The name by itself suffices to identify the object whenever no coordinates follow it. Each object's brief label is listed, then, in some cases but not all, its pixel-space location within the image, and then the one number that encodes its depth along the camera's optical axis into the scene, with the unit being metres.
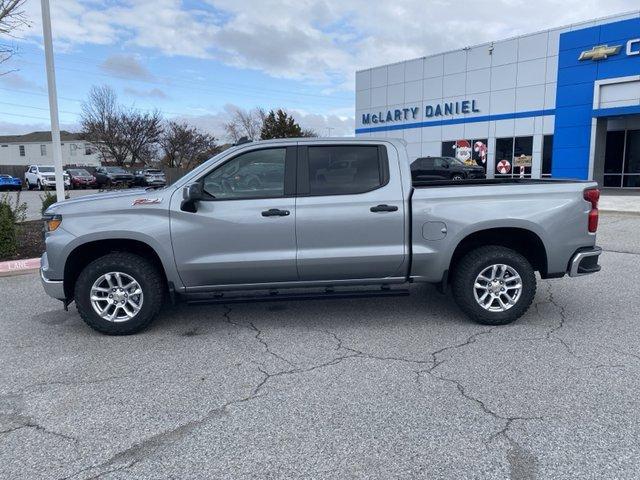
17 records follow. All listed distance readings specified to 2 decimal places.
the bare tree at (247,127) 72.88
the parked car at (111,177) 35.00
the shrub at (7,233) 8.78
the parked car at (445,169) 26.55
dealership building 24.91
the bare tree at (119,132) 45.00
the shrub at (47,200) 12.15
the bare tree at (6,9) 9.32
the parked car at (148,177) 35.47
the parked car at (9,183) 34.26
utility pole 10.44
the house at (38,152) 74.44
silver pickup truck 4.92
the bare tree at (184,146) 56.22
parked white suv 33.91
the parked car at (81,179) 35.00
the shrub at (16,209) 9.40
